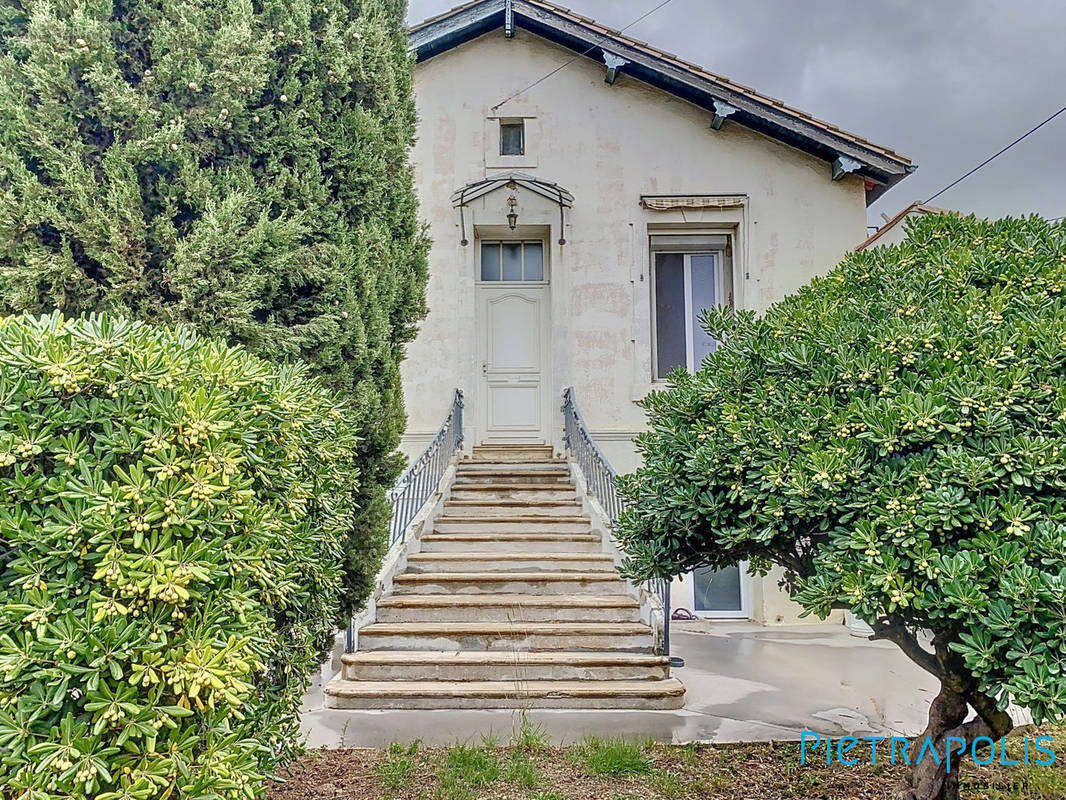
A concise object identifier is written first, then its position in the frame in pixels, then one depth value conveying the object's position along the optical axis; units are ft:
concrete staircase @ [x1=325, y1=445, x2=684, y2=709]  15.53
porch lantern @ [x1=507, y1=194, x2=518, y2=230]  25.95
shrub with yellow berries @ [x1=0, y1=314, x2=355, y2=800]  5.53
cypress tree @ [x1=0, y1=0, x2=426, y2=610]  9.30
